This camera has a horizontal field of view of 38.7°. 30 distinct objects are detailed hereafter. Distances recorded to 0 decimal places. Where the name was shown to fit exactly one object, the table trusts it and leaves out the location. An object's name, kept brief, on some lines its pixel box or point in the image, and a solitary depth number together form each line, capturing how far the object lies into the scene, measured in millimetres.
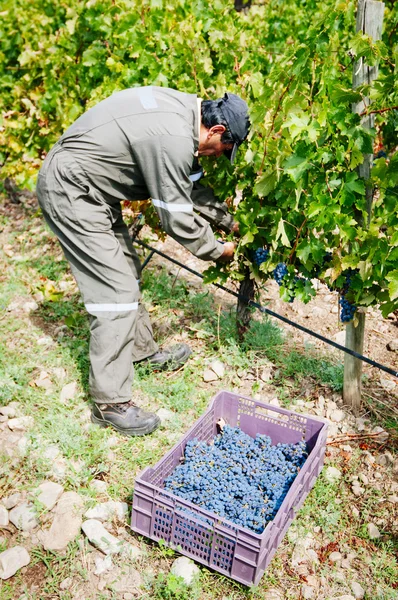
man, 2963
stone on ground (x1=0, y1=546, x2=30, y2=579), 2551
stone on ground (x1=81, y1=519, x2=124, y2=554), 2662
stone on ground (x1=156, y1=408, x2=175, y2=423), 3455
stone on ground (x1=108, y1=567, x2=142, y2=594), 2525
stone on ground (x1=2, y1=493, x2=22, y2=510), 2891
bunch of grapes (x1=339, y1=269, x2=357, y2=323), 3098
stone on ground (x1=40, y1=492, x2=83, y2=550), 2691
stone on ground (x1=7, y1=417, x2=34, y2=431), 3385
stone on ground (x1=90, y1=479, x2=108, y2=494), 2986
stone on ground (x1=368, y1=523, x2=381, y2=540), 2762
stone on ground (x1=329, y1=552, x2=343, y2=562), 2680
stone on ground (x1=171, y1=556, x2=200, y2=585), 2516
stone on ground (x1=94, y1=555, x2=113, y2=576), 2594
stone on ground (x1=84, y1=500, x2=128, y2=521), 2826
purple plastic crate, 2383
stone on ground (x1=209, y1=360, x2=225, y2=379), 3813
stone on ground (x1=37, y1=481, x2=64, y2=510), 2880
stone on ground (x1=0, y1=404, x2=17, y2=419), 3479
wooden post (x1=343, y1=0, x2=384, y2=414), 2660
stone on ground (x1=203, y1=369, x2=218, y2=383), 3789
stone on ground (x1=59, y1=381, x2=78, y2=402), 3615
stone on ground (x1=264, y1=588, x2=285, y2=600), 2504
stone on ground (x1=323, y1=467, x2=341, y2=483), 3053
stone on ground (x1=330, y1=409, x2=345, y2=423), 3463
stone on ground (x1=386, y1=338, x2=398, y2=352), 3992
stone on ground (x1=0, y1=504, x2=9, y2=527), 2812
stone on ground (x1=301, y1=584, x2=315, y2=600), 2515
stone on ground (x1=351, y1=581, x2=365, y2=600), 2531
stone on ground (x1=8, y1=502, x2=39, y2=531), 2791
